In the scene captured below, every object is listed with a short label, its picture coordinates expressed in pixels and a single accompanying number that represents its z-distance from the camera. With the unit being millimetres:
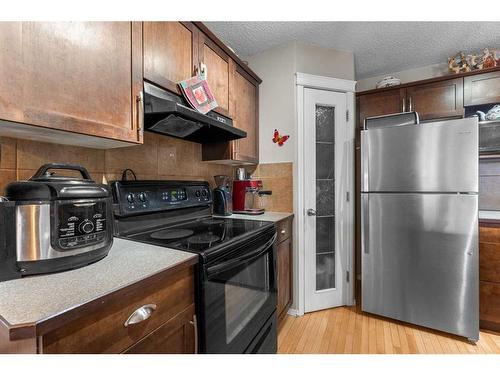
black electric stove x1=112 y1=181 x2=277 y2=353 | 913
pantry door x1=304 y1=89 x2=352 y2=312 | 2127
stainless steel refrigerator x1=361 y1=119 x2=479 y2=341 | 1623
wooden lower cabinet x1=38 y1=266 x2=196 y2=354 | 530
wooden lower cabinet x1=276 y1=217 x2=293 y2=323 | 1748
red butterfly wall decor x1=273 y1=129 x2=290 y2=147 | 2078
